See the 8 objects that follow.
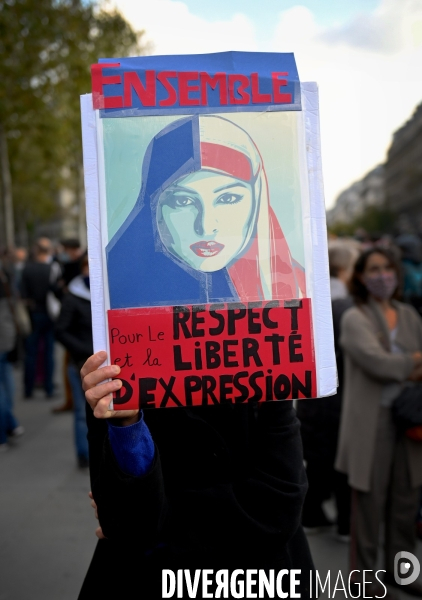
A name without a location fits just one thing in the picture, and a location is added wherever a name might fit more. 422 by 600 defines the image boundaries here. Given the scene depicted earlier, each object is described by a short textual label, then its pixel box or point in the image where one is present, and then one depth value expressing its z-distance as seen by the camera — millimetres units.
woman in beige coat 3525
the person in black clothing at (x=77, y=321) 5543
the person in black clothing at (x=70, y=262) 7477
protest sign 1354
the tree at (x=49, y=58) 15281
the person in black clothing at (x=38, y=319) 9000
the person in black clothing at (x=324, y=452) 4457
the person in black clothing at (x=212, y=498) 1557
